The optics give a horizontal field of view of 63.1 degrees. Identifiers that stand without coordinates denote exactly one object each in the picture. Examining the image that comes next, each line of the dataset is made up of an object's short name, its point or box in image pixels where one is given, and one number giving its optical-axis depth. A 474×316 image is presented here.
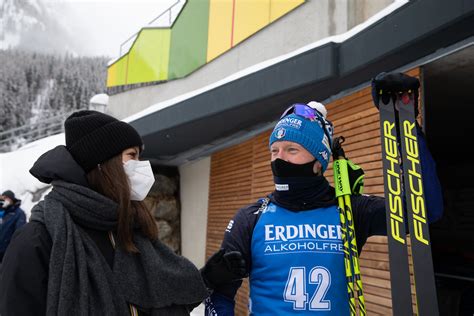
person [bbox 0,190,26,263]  6.36
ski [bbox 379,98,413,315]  1.68
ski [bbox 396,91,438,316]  1.65
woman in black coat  1.28
